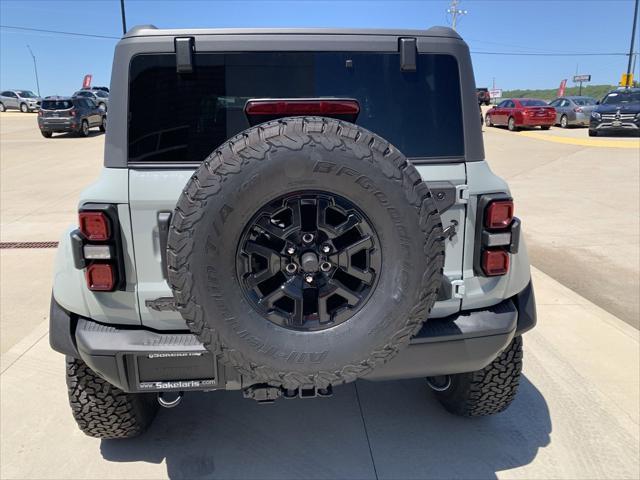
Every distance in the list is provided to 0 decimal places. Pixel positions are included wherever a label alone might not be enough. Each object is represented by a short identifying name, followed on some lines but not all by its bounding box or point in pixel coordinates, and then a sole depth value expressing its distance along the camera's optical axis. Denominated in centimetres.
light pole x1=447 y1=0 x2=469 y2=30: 5338
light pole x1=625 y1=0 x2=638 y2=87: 3288
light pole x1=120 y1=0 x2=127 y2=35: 2705
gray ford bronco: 184
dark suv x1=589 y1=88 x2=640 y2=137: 1825
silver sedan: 2403
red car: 2281
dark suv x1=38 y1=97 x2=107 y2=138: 2077
